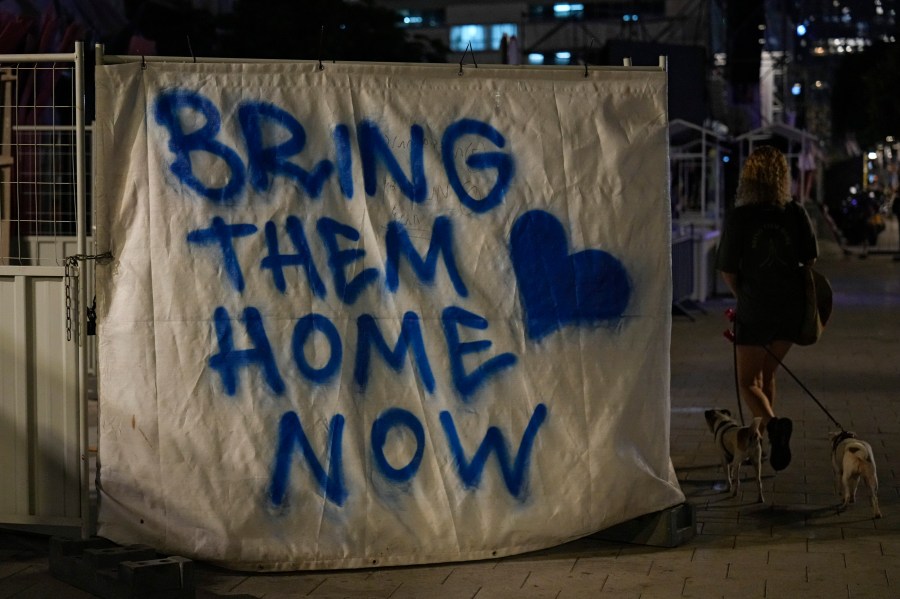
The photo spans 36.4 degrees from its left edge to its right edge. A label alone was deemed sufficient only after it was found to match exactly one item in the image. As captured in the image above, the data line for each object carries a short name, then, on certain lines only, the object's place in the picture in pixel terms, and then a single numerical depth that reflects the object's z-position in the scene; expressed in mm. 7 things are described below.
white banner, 5828
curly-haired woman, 8039
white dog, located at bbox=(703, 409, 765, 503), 7449
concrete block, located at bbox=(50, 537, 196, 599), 5355
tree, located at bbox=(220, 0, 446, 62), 30875
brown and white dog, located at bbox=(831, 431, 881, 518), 7023
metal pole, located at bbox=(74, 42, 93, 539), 5820
